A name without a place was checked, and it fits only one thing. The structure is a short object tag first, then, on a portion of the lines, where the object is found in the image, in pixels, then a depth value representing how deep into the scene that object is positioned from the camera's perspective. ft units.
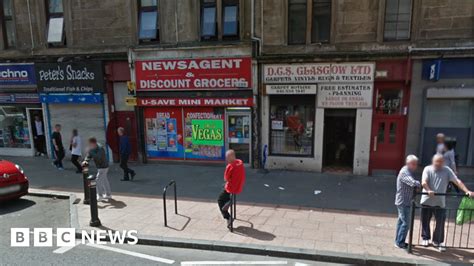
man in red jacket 18.24
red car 23.25
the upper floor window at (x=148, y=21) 35.55
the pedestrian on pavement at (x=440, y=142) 25.19
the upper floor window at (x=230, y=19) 33.50
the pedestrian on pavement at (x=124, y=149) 30.07
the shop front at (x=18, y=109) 39.99
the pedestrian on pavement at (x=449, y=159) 23.34
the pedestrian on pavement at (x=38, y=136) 41.60
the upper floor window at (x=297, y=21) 31.91
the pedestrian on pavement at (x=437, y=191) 15.66
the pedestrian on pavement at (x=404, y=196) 15.64
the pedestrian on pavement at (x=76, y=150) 33.87
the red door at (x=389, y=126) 30.45
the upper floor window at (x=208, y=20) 34.14
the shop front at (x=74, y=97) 37.06
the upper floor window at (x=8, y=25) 40.14
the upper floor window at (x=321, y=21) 31.22
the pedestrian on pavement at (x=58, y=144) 34.88
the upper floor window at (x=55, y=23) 38.19
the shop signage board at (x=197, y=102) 33.55
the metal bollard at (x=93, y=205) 19.35
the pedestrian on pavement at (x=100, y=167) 24.16
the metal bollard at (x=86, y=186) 22.44
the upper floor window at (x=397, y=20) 29.45
